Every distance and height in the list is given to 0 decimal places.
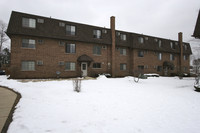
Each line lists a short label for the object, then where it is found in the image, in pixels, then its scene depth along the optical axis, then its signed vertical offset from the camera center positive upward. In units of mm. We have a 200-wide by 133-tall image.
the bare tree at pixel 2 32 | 26294 +9001
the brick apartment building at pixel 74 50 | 14352 +3228
